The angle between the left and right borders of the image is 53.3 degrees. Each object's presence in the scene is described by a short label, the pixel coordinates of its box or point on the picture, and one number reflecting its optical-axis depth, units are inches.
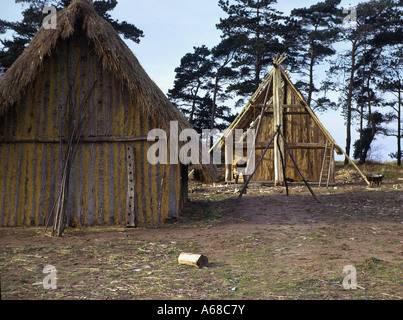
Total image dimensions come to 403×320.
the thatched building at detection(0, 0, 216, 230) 414.6
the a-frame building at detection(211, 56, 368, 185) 745.0
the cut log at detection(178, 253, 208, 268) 260.1
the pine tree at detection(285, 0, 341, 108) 1219.2
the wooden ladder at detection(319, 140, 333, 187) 781.3
